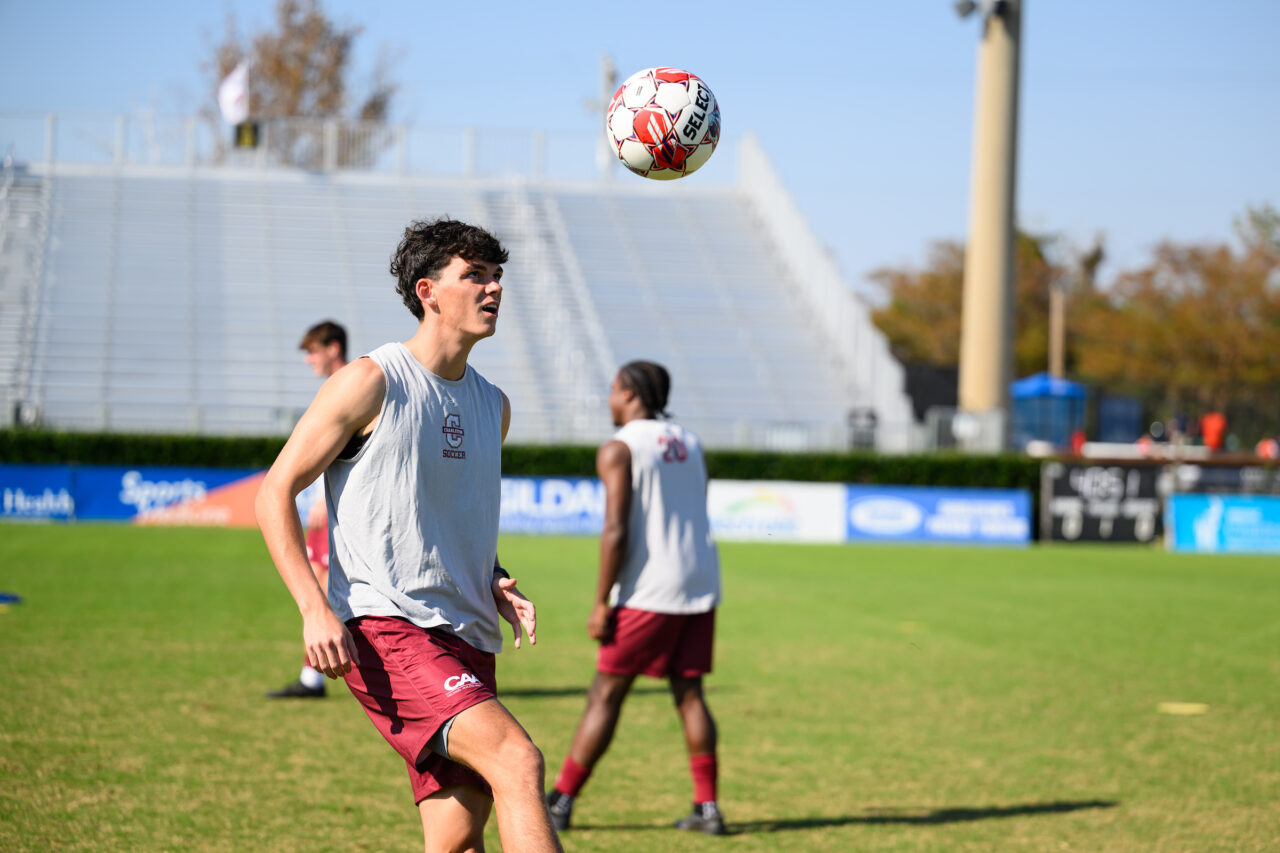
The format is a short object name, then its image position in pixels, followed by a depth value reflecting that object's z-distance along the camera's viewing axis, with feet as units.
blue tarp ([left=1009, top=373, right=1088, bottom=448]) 144.15
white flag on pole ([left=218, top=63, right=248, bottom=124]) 119.96
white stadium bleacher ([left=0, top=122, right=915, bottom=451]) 104.47
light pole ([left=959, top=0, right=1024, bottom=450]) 112.88
